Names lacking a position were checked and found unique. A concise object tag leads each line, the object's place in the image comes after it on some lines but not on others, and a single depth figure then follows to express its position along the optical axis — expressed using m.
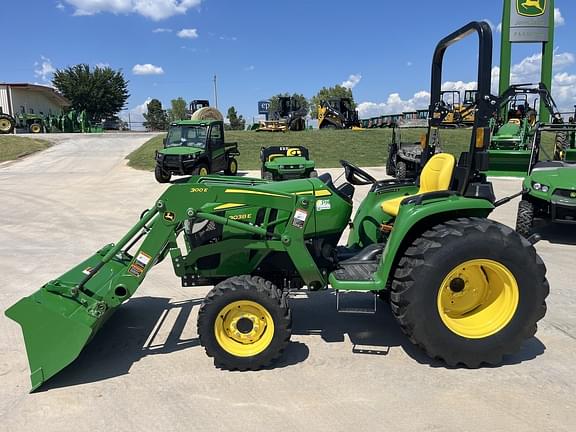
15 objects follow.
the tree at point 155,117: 59.61
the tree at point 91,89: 53.00
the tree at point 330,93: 67.00
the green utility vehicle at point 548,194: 6.48
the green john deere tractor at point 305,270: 3.07
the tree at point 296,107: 31.52
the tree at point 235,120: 57.31
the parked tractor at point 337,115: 30.56
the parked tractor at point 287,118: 30.00
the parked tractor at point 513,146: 12.23
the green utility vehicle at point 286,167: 12.37
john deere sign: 20.61
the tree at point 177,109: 70.94
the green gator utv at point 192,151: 13.79
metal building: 42.88
